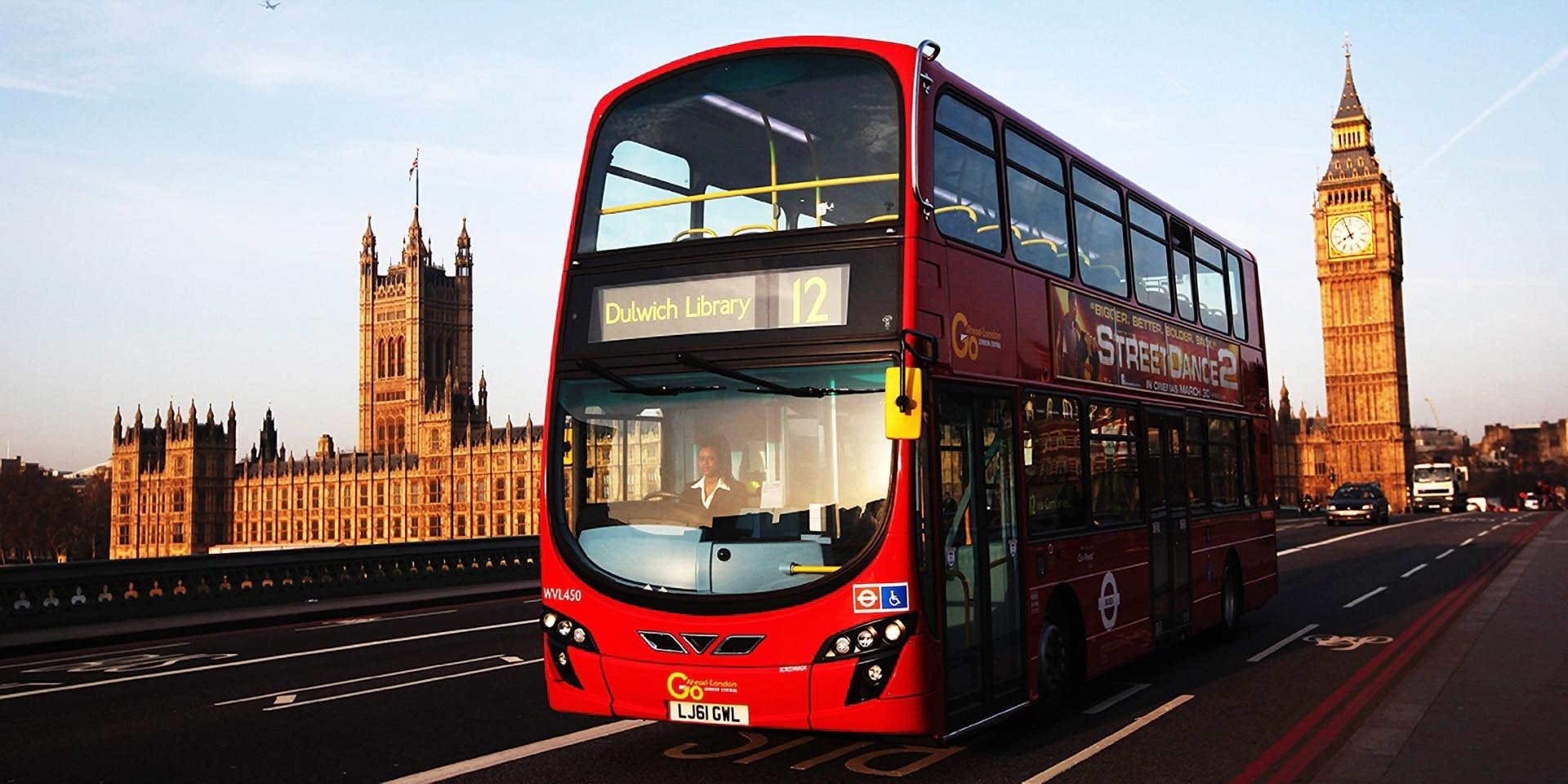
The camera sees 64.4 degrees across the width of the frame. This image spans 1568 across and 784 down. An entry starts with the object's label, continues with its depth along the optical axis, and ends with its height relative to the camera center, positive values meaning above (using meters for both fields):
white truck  75.68 -1.05
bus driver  7.21 +0.06
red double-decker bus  6.94 +0.49
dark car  47.50 -1.21
